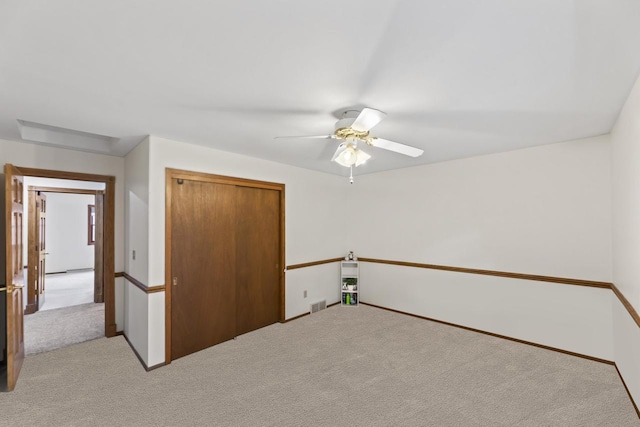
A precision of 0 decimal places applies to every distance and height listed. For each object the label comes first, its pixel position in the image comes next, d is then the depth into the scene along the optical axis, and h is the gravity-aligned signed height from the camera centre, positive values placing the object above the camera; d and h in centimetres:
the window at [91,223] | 877 -8
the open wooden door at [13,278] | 249 -53
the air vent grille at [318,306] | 466 -143
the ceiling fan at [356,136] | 212 +68
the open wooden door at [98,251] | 476 -52
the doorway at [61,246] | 483 -61
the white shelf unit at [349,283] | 502 -115
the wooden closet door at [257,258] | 374 -52
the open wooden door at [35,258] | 469 -63
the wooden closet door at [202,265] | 311 -52
